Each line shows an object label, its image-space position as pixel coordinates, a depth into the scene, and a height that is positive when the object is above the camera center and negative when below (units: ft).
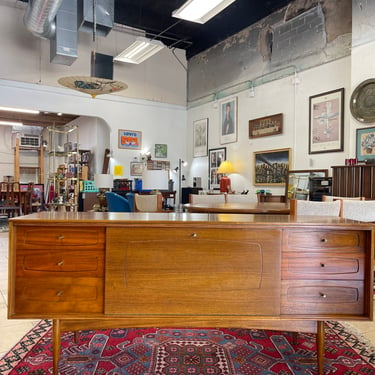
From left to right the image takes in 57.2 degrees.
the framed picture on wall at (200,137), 32.81 +5.21
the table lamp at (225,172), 28.14 +1.56
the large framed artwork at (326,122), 20.61 +4.45
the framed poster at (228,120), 29.22 +6.16
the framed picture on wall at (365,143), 17.71 +2.65
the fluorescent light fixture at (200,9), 17.43 +9.52
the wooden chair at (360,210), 10.23 -0.47
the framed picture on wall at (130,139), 32.35 +4.77
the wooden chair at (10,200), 28.71 -1.15
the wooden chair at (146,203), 14.13 -0.56
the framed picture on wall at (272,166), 24.29 +1.92
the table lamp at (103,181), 21.53 +0.49
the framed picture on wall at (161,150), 34.12 +3.93
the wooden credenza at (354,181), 16.11 +0.64
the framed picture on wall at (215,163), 30.59 +2.52
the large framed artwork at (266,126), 24.91 +5.02
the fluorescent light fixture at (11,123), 40.94 +7.68
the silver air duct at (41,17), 18.39 +10.04
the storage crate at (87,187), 28.99 +0.11
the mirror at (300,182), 21.85 +0.72
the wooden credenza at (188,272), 5.51 -1.31
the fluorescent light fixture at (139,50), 24.35 +10.52
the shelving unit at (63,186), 23.70 +0.08
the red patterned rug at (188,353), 6.32 -3.30
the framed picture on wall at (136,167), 32.65 +2.08
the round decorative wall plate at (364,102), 17.70 +4.89
